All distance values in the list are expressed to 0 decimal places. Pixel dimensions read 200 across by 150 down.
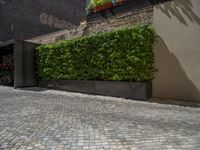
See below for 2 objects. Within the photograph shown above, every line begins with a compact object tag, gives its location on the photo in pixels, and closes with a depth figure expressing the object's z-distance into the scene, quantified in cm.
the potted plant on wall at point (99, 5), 774
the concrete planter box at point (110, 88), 606
